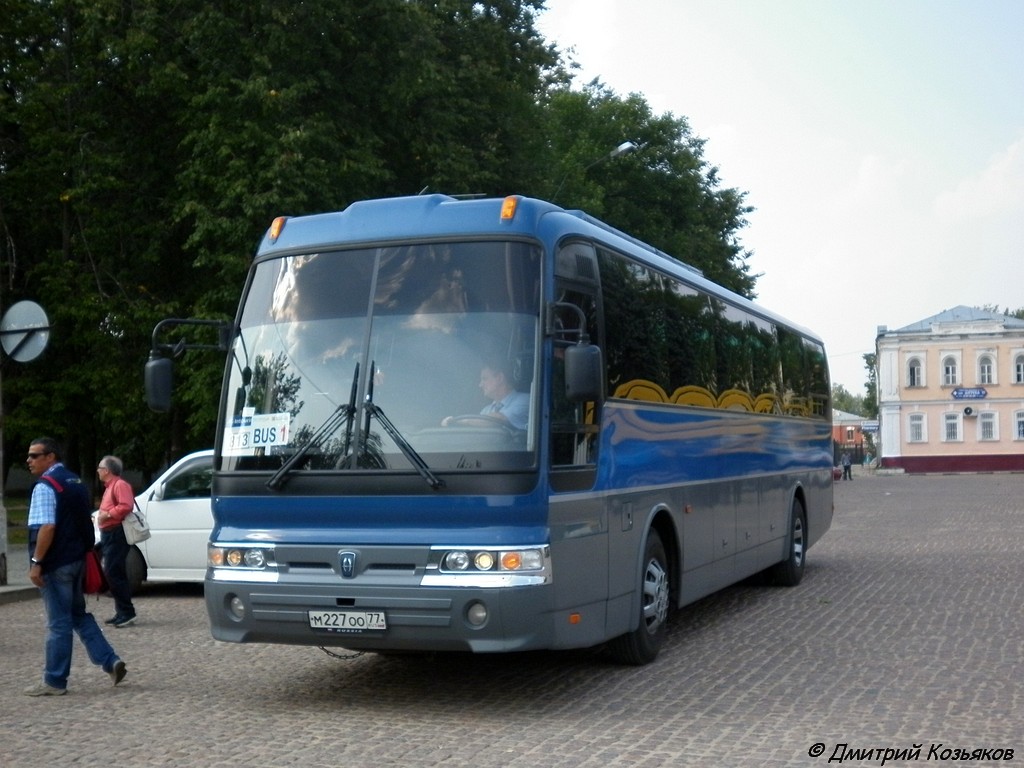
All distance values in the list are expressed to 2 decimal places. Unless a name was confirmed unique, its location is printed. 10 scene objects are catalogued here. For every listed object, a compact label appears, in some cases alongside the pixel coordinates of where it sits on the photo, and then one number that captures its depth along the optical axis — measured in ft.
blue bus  28.04
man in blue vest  31.76
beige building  319.88
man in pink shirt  44.55
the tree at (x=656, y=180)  161.48
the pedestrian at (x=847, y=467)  247.91
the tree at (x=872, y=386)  476.54
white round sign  53.72
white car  52.90
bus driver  28.45
